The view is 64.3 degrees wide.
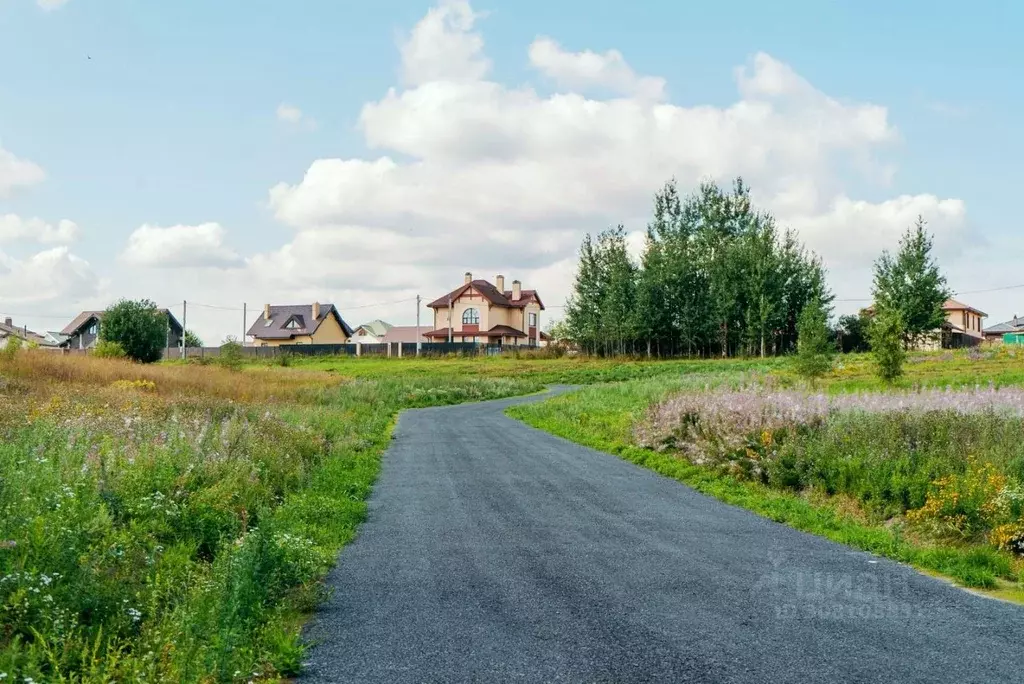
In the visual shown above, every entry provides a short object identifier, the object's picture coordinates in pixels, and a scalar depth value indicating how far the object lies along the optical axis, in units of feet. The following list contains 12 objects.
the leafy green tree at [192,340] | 369.30
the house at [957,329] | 204.74
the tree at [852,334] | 212.62
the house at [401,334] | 377.30
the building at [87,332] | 323.98
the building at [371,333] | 385.91
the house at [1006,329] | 367.84
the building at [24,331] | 339.90
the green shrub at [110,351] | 163.84
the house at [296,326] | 326.85
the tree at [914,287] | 190.08
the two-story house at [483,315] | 289.33
